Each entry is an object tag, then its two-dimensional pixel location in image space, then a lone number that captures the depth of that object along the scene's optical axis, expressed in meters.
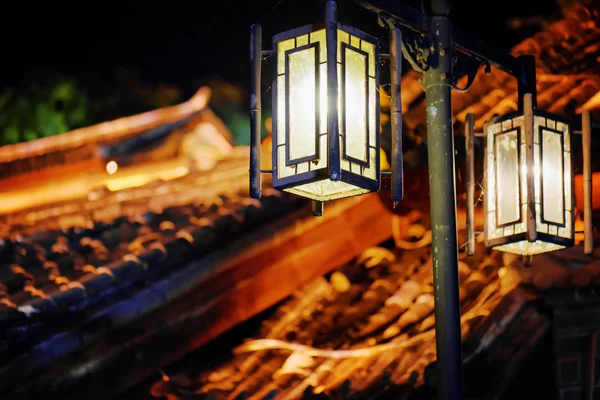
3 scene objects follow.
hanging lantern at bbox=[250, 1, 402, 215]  5.33
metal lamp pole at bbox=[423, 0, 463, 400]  5.73
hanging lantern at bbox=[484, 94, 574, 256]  6.90
